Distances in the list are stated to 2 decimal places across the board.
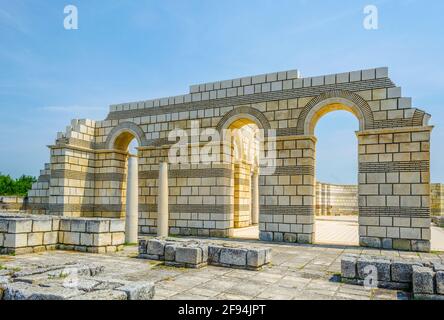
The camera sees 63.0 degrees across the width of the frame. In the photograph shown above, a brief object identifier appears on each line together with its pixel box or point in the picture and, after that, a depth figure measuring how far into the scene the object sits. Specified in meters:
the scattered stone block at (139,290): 4.59
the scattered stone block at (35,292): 4.26
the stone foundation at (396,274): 5.49
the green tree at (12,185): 38.66
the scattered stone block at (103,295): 4.23
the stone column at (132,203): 11.42
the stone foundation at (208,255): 7.60
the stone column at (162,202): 12.41
